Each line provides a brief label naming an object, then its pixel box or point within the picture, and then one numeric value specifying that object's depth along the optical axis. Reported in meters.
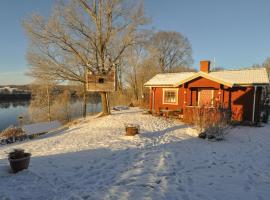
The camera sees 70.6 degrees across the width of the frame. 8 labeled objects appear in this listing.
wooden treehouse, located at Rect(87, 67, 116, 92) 12.92
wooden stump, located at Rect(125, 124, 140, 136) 8.84
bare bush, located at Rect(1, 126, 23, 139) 12.44
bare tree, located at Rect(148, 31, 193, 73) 35.97
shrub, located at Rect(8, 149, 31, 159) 4.70
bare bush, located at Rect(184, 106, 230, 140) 8.48
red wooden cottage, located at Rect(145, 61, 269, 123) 12.30
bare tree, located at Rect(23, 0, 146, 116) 14.77
